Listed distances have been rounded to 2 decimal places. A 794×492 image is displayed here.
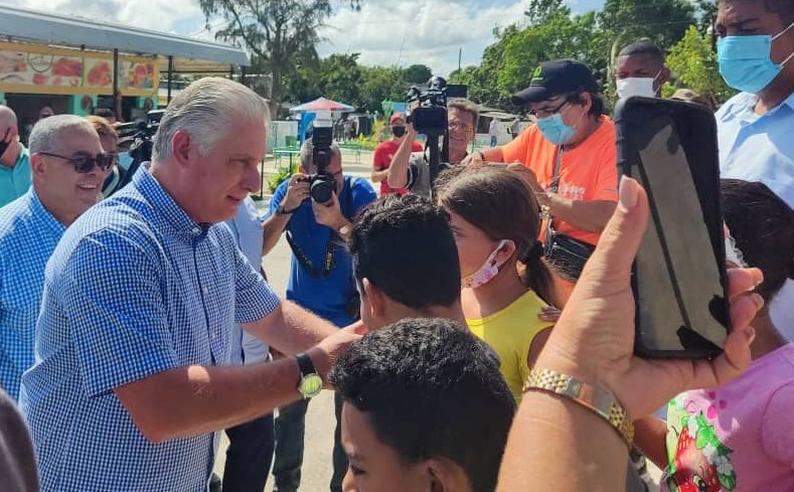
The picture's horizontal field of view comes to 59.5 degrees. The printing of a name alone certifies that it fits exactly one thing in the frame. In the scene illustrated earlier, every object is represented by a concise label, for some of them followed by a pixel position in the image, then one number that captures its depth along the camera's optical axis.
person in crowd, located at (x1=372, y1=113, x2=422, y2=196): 5.79
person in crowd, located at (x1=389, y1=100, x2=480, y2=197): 4.42
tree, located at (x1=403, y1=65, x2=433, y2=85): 87.94
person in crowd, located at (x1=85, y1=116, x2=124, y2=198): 4.49
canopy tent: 27.62
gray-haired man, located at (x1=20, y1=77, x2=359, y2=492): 1.74
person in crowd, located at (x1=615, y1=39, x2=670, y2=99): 4.16
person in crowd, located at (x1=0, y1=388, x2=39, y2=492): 0.90
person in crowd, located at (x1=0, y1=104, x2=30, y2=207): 4.31
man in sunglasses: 2.40
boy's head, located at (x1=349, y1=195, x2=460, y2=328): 1.85
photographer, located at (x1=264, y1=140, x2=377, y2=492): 3.78
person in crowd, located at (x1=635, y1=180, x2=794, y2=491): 1.41
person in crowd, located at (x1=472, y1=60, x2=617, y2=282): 3.21
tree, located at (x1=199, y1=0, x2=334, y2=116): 41.31
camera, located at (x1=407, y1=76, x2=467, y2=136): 3.56
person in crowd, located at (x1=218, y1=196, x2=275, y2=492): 3.44
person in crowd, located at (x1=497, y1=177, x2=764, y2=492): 0.83
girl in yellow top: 2.20
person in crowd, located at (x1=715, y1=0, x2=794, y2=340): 2.39
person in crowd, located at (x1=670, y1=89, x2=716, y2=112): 4.11
